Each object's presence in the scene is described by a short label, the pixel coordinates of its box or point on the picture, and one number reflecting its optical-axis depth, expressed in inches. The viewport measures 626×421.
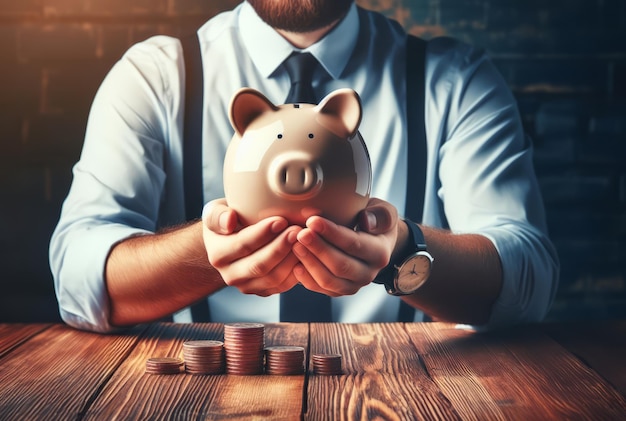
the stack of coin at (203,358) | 41.6
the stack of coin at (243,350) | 41.7
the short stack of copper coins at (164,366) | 41.6
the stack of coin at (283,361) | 41.7
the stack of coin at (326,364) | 41.1
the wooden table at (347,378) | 35.7
